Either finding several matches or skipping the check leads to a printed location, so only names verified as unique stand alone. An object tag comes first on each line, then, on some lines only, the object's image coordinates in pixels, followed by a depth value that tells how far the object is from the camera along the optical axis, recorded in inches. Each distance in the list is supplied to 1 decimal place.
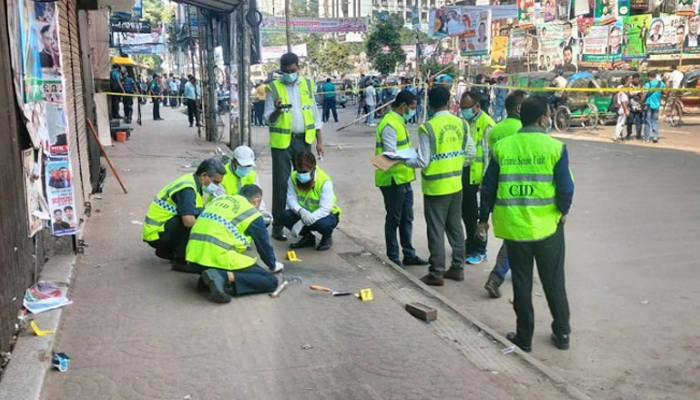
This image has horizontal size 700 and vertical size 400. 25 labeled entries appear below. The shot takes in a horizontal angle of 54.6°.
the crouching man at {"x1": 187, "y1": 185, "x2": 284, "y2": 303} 201.0
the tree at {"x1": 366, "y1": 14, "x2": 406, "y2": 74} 1601.9
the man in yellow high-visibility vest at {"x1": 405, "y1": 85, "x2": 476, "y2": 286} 233.0
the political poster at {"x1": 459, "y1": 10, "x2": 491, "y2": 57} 1137.4
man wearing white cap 245.0
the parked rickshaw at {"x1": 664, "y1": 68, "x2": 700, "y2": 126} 849.6
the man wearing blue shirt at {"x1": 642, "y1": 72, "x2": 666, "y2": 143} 659.4
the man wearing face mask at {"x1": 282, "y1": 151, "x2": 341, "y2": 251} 263.6
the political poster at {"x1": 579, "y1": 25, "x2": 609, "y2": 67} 1220.5
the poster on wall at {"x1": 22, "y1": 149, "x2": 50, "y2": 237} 189.3
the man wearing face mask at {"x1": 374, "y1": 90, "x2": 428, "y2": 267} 250.5
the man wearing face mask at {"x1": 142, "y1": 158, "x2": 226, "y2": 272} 227.9
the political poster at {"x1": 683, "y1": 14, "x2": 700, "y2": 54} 1037.8
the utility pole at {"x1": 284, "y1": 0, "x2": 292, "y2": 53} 947.1
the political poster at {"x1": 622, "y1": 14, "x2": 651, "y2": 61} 1117.7
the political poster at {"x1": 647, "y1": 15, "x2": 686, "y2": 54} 1071.0
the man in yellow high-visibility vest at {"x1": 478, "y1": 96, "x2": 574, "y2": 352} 177.8
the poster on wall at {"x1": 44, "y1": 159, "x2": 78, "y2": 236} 209.0
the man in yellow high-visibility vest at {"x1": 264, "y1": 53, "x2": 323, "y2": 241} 280.8
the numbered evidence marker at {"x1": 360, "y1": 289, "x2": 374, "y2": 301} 211.9
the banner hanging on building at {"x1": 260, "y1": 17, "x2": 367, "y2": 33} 1749.5
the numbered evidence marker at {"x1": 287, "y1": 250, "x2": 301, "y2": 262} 259.9
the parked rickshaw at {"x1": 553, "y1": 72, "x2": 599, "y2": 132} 805.2
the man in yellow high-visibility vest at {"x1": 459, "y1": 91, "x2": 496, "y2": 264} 263.1
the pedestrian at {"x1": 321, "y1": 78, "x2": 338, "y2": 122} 1011.3
